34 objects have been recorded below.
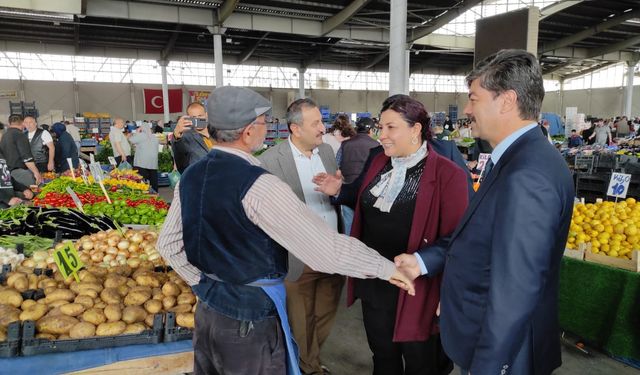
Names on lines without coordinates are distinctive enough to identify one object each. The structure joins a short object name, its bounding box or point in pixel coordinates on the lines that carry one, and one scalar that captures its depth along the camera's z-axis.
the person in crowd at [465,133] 14.92
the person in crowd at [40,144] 6.93
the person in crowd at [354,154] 4.59
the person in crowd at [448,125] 20.22
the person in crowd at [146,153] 8.06
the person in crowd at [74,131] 12.46
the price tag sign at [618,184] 4.04
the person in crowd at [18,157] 5.80
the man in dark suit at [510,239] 1.15
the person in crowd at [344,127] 5.43
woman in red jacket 1.88
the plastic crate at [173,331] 1.95
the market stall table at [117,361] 1.76
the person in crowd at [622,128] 16.38
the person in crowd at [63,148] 7.60
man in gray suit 2.62
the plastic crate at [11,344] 1.76
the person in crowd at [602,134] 12.48
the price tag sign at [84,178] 5.21
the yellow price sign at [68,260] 2.12
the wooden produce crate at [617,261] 2.90
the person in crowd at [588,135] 12.95
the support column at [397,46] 8.31
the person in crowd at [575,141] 12.66
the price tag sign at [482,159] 5.24
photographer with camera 4.29
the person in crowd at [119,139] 8.98
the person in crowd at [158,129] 16.64
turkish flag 24.55
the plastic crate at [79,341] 1.79
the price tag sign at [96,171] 4.30
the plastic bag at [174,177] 6.12
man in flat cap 1.31
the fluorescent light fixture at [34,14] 10.54
